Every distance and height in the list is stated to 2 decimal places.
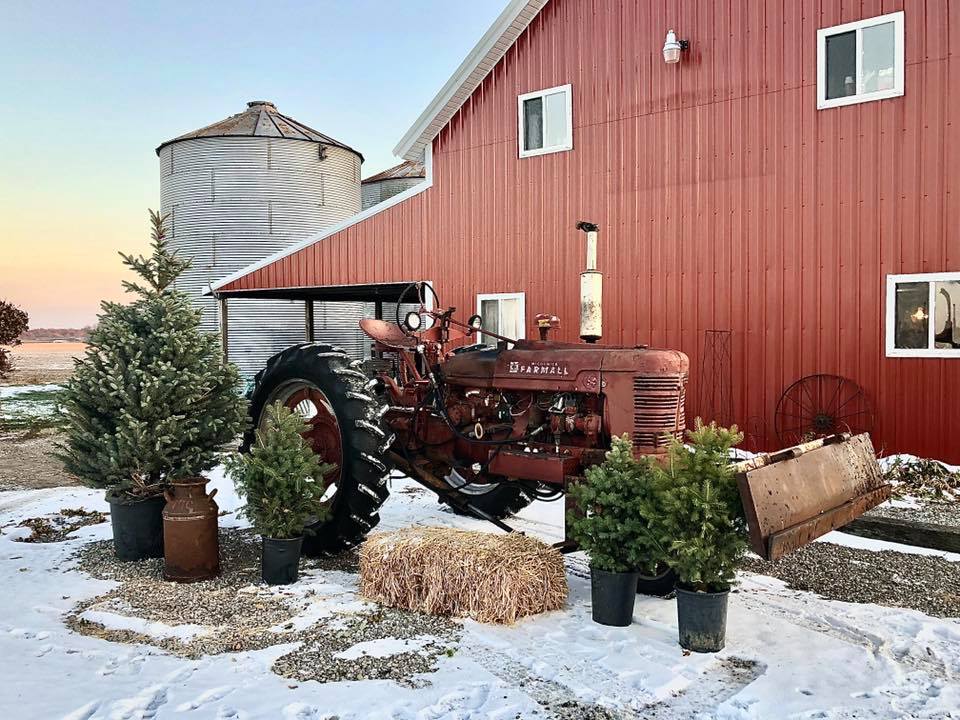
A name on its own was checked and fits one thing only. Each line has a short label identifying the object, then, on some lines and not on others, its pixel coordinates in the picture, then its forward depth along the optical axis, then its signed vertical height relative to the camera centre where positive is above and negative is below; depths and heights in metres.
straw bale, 4.45 -1.41
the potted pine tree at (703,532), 3.99 -1.05
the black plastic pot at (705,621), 3.99 -1.47
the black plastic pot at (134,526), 5.59 -1.35
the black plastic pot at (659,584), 4.92 -1.59
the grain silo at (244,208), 18.88 +2.88
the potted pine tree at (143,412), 5.54 -0.57
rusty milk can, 5.18 -1.33
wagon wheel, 9.25 -1.02
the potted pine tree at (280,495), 5.01 -1.04
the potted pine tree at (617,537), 4.31 -1.14
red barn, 8.98 +1.68
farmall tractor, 4.52 -0.66
